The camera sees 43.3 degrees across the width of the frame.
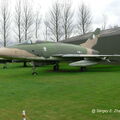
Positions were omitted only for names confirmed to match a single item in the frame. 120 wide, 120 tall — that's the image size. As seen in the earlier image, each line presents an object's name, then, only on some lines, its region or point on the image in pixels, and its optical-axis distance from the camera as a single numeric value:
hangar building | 14.81
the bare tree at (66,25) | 29.97
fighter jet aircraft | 9.15
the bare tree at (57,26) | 29.79
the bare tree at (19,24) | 30.50
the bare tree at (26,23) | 30.54
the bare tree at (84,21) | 30.54
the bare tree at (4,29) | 30.44
